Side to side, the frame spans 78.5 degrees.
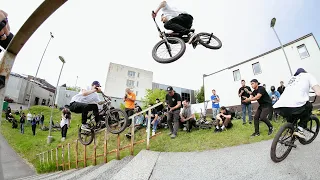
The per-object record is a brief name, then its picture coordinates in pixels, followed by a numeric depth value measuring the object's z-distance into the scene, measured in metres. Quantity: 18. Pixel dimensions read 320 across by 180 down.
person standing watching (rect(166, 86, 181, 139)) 7.61
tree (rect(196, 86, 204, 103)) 38.36
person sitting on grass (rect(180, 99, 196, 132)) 8.55
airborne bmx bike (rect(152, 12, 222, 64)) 4.71
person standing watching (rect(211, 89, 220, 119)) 9.84
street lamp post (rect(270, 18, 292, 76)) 12.33
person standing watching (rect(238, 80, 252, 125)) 7.97
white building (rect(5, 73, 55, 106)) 35.62
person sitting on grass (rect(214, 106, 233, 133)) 7.96
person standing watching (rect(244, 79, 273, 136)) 5.89
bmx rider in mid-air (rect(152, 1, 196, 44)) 4.75
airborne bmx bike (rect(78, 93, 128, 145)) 6.17
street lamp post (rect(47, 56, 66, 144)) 14.96
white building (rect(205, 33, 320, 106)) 16.56
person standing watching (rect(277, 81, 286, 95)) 8.95
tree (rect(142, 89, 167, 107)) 32.49
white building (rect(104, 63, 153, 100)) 38.16
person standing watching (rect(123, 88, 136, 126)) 7.67
